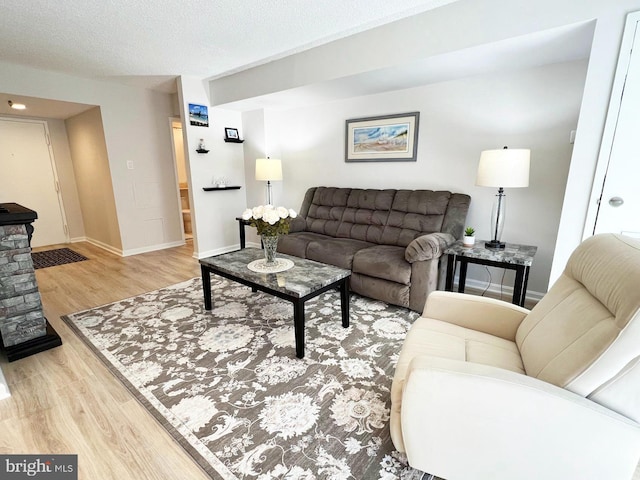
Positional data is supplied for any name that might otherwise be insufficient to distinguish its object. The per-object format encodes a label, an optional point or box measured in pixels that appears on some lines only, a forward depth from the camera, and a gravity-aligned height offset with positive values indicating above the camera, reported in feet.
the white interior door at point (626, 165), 5.83 +0.03
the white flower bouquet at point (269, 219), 7.41 -1.19
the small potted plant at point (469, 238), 8.52 -1.89
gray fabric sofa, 8.39 -2.17
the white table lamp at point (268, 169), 12.95 -0.01
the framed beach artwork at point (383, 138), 10.93 +1.08
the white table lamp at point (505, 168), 7.52 -0.02
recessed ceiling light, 13.06 +2.71
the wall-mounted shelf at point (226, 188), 14.10 -0.85
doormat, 13.74 -4.01
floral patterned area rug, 4.44 -4.00
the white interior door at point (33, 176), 15.29 -0.27
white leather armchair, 2.95 -2.32
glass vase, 7.89 -1.97
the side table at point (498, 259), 7.39 -2.21
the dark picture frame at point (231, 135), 14.53 +1.58
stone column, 6.37 -2.48
